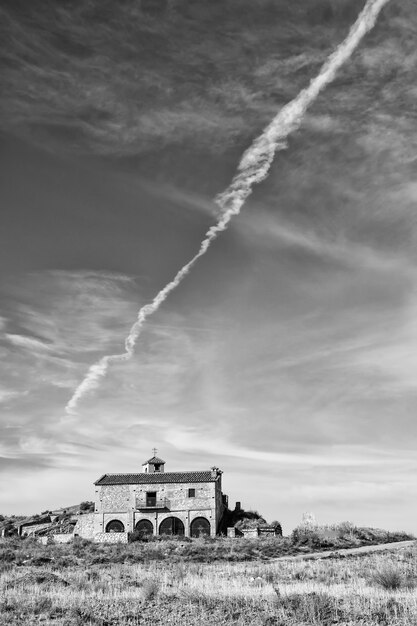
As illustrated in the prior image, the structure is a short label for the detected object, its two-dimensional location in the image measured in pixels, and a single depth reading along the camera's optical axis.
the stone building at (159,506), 64.19
